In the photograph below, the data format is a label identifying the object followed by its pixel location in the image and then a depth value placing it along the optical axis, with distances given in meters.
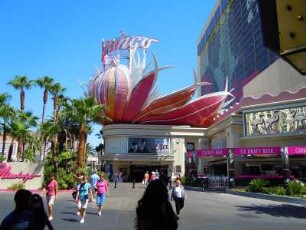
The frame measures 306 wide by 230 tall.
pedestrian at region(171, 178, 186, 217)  9.77
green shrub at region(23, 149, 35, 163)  26.46
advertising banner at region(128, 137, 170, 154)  41.41
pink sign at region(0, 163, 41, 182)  20.82
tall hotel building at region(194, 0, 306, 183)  24.13
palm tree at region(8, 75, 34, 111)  32.72
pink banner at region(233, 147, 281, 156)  22.53
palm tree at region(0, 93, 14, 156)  28.19
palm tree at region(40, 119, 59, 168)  23.97
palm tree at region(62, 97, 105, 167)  22.52
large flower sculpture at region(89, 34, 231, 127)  42.68
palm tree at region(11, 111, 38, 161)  25.61
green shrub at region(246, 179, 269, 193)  18.26
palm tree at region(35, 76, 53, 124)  33.75
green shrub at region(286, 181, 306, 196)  16.18
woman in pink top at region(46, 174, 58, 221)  9.16
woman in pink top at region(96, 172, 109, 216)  10.36
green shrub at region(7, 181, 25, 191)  20.52
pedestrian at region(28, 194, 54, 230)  3.14
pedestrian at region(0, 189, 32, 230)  2.77
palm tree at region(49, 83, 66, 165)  29.70
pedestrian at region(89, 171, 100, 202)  14.17
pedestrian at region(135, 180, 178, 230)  2.79
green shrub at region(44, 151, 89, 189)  21.10
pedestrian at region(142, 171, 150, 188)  25.09
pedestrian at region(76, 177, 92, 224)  9.15
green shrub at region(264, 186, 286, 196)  16.63
